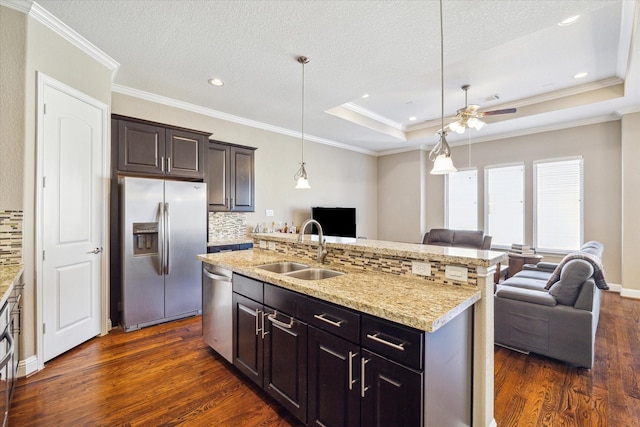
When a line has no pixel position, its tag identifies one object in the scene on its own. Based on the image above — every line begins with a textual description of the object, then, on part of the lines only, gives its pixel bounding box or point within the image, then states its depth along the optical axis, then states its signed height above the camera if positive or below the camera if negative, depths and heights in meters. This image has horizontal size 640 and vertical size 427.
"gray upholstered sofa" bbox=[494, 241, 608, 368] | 2.42 -0.88
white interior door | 2.49 -0.03
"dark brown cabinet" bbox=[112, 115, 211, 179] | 3.29 +0.80
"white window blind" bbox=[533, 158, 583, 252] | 4.95 +0.18
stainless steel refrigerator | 3.19 -0.40
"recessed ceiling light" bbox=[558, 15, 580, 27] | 2.36 +1.67
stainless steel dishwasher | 2.39 -0.84
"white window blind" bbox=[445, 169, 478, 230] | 6.13 +0.31
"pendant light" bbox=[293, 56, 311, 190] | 3.16 +0.38
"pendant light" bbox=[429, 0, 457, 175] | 1.93 +0.38
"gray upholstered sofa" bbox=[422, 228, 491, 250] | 5.11 -0.45
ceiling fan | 3.62 +1.24
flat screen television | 5.74 -0.12
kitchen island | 1.30 -0.43
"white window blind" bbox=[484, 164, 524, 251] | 5.53 +0.20
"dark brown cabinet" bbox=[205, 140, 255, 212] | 4.14 +0.55
